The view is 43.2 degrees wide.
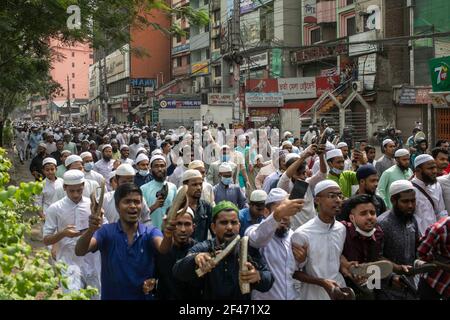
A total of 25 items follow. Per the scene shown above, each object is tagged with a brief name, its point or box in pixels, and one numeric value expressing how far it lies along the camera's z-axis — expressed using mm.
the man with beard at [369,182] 5762
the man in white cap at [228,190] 7227
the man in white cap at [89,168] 8219
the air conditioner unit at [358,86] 28781
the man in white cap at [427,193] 5762
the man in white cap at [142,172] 7785
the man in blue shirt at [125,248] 3990
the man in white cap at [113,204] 5668
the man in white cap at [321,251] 4012
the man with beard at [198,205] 5617
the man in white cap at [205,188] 6818
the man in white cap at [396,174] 7098
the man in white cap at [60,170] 9148
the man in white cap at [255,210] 5086
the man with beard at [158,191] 6078
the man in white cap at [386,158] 9156
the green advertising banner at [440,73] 18406
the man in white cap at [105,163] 10266
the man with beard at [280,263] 4102
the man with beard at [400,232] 4148
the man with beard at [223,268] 3465
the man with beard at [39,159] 10645
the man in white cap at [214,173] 9220
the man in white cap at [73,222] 5445
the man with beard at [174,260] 3863
